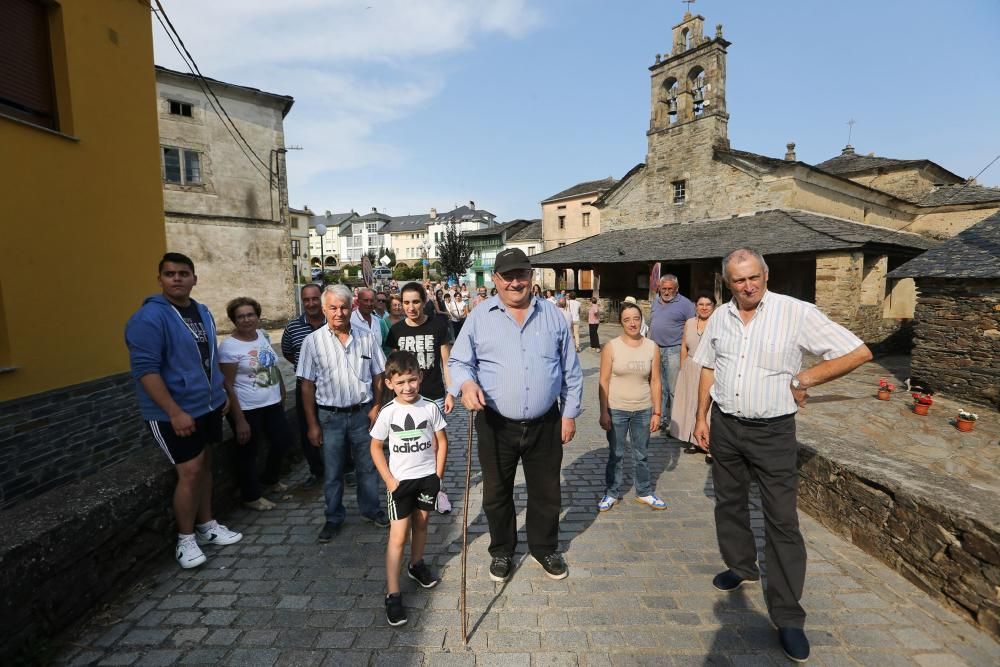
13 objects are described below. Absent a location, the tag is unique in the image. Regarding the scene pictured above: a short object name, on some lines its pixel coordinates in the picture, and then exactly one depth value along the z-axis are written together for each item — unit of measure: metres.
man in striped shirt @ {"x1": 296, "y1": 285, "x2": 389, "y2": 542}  3.84
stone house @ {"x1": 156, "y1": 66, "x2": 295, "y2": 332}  16.70
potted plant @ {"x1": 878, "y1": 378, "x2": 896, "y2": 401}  8.75
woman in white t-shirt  4.20
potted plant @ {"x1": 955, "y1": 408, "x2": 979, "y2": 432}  6.91
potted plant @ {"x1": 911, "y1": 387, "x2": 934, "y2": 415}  7.79
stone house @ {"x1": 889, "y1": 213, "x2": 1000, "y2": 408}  8.45
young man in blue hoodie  3.17
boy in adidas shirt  2.96
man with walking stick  3.15
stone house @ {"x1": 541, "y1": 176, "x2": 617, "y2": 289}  40.97
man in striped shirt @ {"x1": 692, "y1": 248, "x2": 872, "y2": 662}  2.68
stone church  14.67
